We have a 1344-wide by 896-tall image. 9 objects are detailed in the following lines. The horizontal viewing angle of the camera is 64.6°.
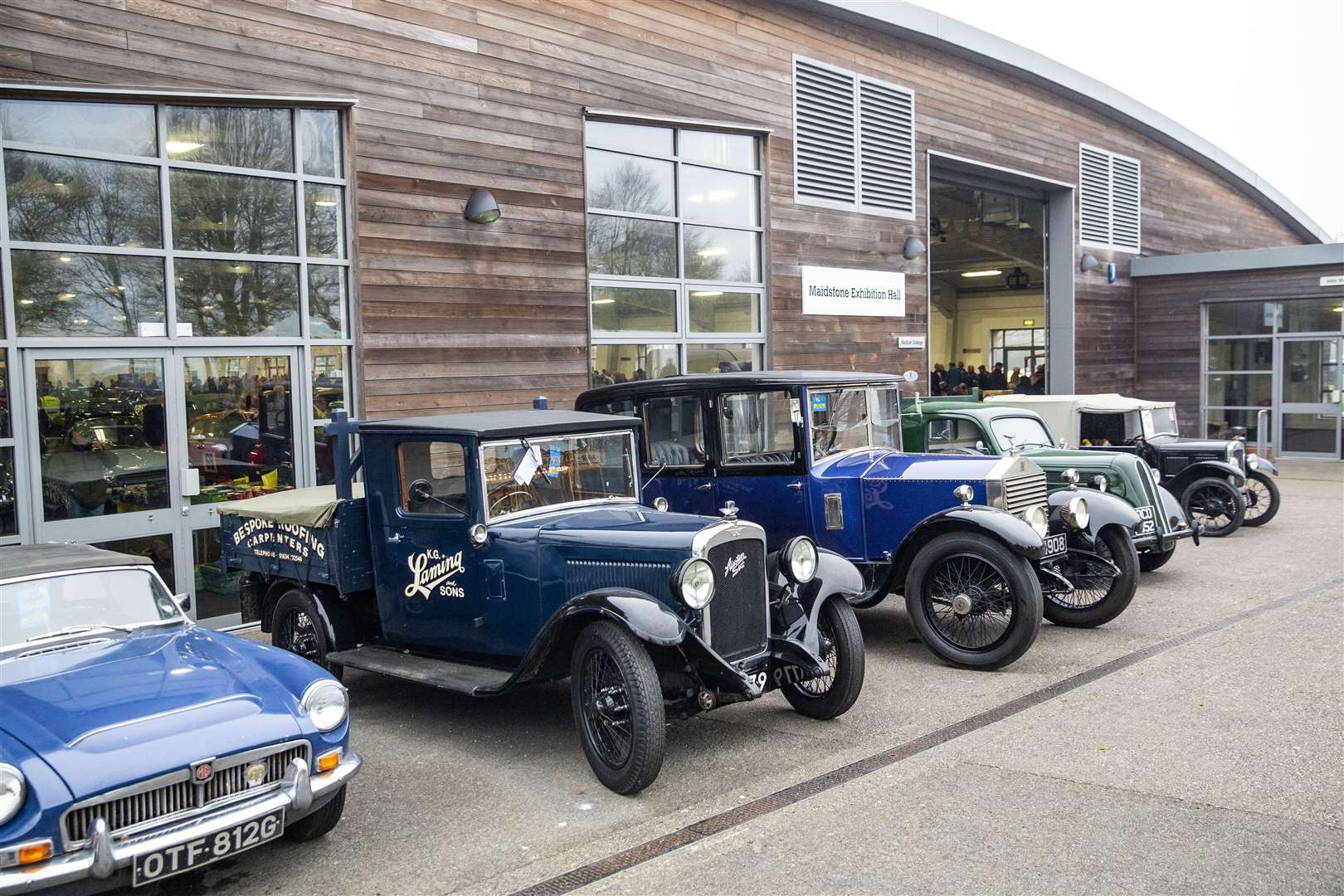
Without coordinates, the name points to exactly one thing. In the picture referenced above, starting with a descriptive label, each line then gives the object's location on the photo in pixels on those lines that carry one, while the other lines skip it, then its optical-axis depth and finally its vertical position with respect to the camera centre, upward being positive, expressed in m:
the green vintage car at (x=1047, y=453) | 8.82 -0.55
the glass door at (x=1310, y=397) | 18.67 -0.23
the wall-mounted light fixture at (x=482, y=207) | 9.30 +1.71
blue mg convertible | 3.39 -1.15
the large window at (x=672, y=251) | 10.77 +1.59
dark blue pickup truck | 4.82 -0.93
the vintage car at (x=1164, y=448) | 11.46 -0.65
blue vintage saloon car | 6.57 -0.65
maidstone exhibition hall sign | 12.81 +1.29
